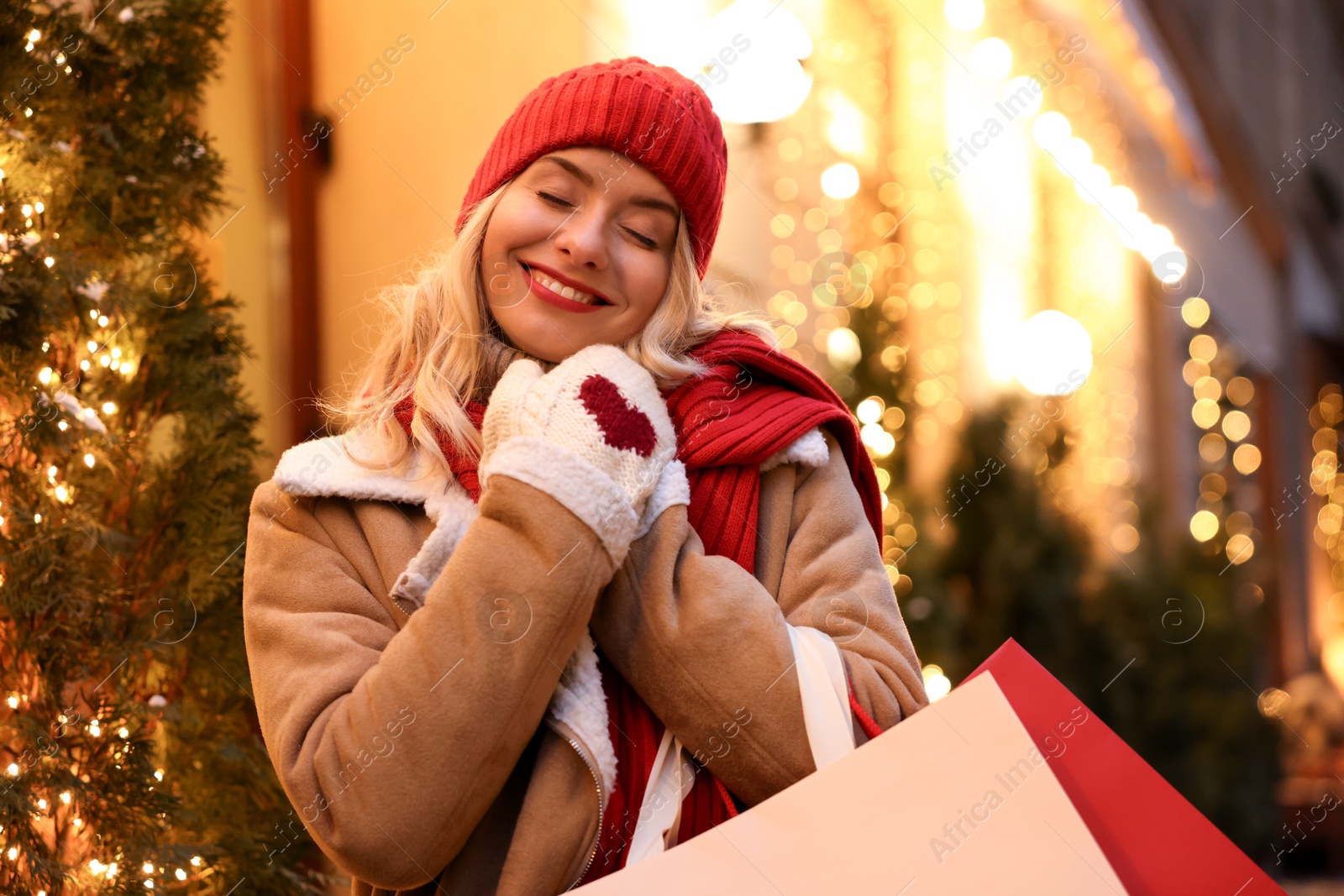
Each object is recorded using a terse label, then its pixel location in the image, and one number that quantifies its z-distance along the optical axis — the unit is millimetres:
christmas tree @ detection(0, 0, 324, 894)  3245
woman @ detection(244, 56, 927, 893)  2897
